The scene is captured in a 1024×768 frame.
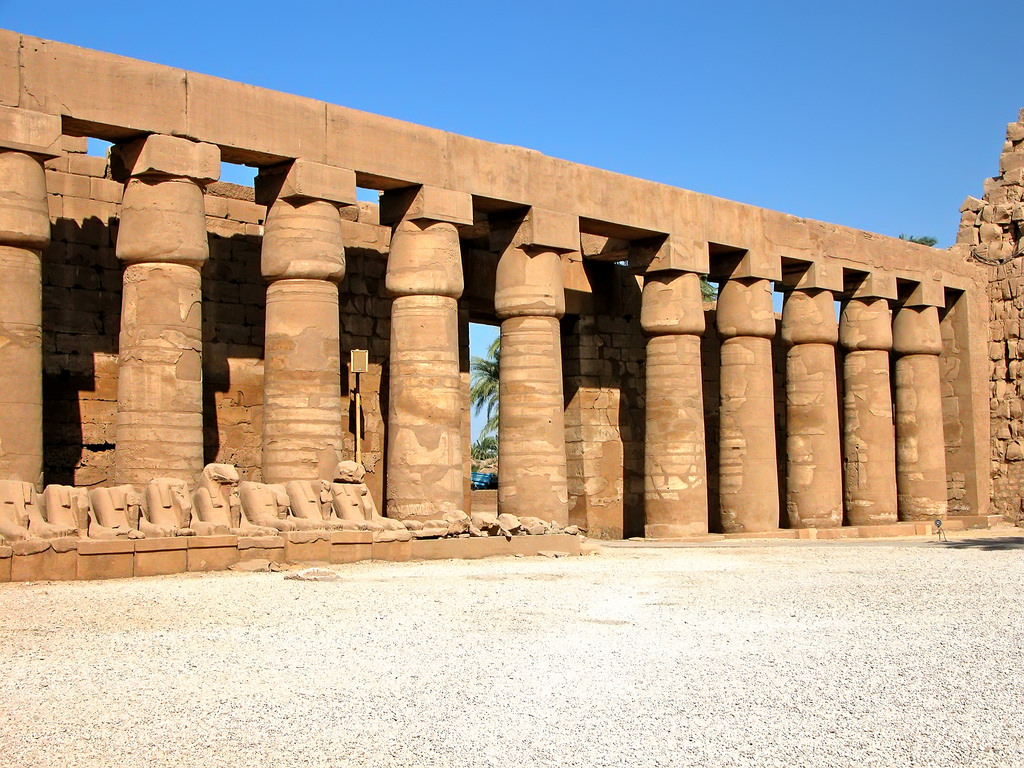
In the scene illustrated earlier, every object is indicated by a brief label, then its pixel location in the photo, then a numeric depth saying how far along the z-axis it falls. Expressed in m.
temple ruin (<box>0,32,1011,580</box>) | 13.53
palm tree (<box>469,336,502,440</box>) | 46.00
